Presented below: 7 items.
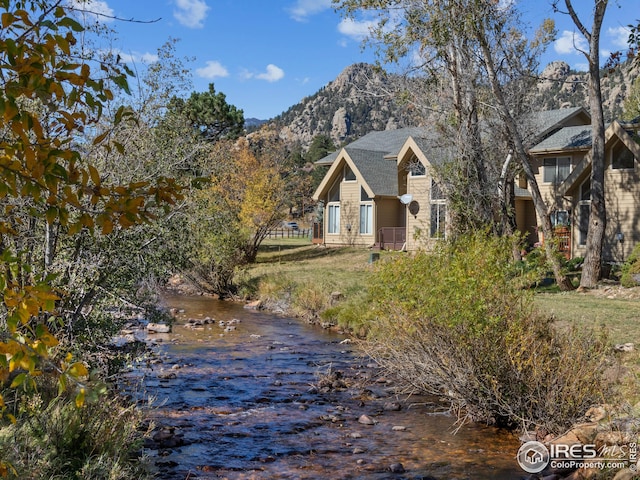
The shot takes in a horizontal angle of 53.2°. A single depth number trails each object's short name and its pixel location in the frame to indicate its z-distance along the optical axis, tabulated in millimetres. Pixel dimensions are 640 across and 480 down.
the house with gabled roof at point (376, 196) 31016
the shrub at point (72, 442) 5125
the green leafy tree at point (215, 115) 39500
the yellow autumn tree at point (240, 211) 23719
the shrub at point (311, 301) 19141
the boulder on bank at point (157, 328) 16406
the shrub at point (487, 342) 8031
